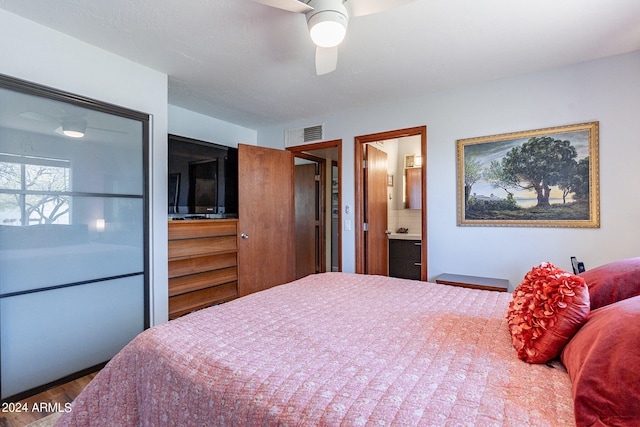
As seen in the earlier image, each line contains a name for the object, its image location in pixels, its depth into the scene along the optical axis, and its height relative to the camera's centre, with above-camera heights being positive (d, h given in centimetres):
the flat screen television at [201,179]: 311 +38
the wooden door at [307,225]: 511 -22
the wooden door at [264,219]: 367 -8
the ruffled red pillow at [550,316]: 96 -35
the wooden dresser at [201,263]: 305 -57
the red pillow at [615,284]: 108 -27
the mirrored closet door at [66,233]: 190 -15
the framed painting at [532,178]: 243 +29
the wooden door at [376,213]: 368 -2
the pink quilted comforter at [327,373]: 76 -50
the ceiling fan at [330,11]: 151 +105
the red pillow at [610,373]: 63 -37
